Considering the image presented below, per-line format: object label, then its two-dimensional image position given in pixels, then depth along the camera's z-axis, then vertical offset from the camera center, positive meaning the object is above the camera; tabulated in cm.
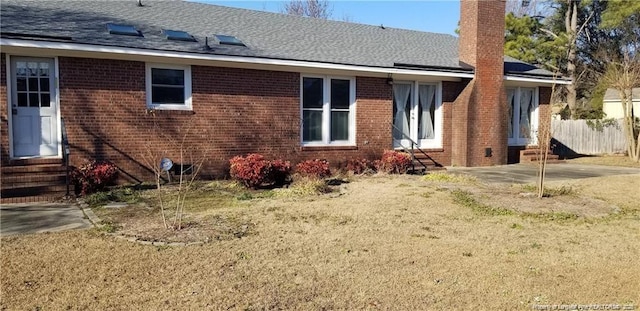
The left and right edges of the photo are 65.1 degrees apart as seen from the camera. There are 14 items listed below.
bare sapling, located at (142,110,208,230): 1109 -44
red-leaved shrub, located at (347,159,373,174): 1320 -84
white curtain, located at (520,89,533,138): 1748 +90
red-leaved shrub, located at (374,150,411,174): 1313 -75
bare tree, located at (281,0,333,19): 4009 +1005
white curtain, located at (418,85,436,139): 1536 +85
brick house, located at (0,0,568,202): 1034 +120
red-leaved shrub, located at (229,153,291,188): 1034 -77
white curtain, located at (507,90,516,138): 1713 +101
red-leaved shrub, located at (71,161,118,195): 962 -83
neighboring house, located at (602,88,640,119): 3712 +234
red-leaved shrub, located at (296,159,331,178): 1141 -79
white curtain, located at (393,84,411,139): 1492 +83
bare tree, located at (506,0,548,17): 4081 +1074
